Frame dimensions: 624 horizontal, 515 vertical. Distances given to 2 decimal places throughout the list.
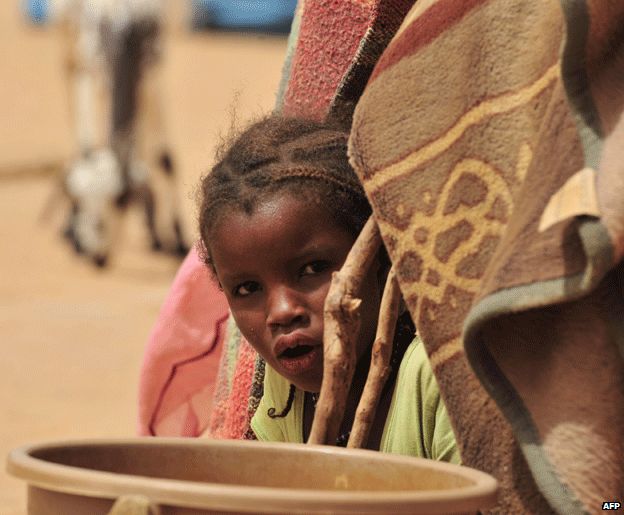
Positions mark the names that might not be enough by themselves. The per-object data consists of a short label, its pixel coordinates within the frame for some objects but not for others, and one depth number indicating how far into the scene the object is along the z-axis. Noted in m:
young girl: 3.67
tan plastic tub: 2.50
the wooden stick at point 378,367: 3.47
